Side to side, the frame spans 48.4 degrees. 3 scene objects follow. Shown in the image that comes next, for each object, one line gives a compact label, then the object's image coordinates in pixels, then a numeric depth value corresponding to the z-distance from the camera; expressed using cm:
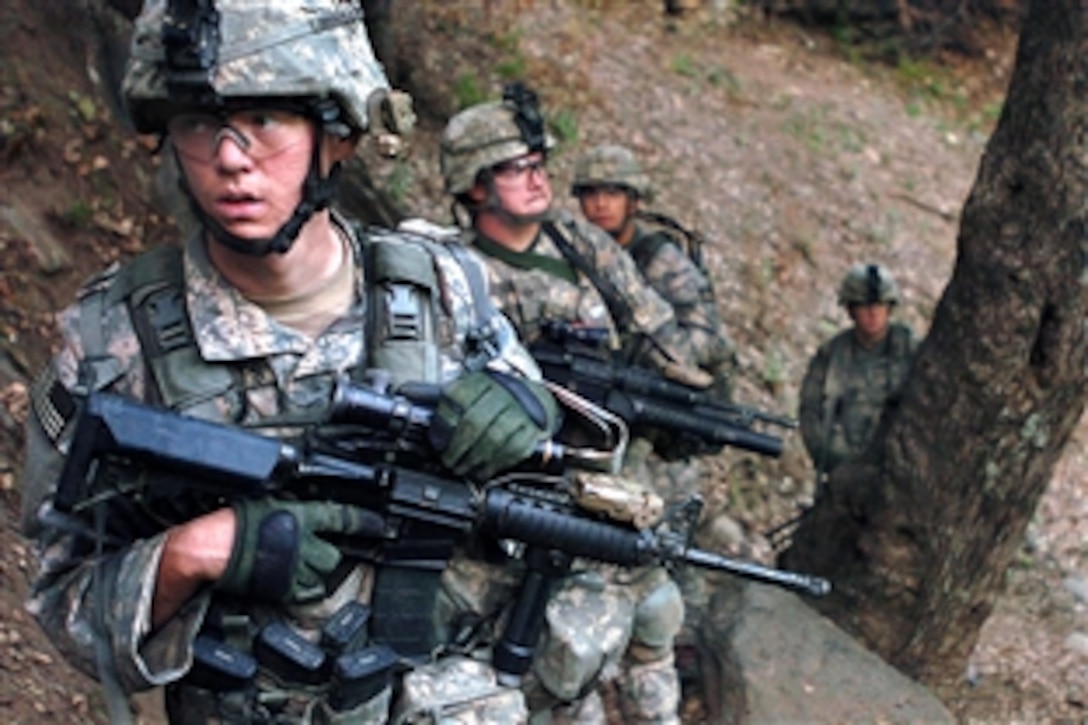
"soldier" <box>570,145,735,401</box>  632
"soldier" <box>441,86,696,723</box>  487
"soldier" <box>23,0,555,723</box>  241
